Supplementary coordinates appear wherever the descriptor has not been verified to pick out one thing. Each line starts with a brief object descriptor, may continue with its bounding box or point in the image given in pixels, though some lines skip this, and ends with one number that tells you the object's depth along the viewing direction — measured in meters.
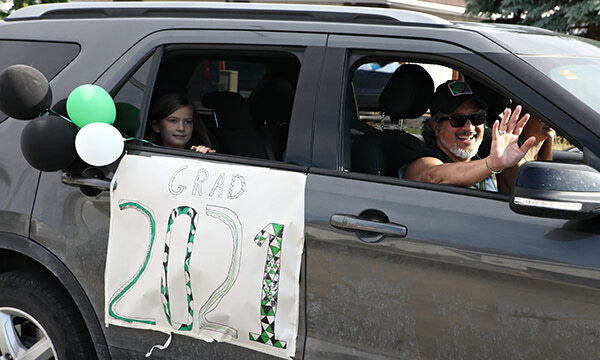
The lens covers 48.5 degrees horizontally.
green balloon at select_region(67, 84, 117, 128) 2.65
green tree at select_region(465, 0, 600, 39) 11.43
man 2.56
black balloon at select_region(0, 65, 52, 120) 2.61
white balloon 2.61
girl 3.19
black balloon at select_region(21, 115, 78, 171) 2.59
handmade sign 2.35
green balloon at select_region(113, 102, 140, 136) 2.83
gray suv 2.00
